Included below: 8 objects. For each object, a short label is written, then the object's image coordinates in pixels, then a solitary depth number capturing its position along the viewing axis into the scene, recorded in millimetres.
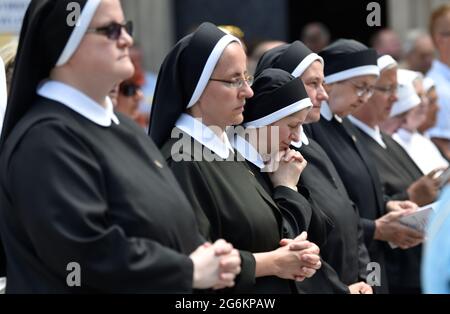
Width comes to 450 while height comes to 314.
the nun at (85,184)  7787
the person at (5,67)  10831
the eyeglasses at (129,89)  14659
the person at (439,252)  6176
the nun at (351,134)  13322
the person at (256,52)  18117
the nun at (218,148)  9624
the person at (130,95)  14678
